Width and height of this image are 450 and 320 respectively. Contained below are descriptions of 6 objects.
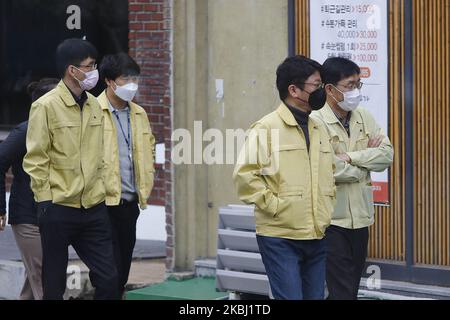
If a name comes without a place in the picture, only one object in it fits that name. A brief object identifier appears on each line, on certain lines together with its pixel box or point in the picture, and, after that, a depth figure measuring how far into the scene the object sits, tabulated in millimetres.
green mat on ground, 18766
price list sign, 18031
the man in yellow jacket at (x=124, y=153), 16344
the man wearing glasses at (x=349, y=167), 14555
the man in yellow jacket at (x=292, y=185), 13156
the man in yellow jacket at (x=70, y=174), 14375
